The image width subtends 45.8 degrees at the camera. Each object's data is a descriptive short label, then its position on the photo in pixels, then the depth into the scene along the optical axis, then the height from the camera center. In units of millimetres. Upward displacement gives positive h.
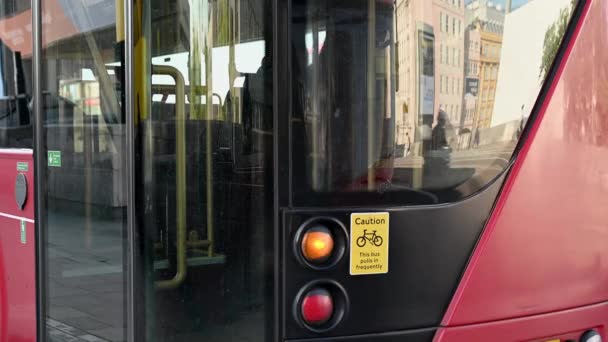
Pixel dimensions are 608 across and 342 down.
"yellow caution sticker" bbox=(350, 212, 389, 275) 2410 -356
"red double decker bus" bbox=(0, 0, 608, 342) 2400 -108
